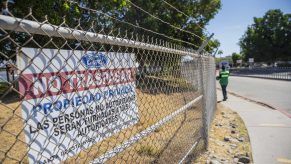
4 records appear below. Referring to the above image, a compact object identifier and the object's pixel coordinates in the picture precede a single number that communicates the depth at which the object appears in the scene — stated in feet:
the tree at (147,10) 18.07
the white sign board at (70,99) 2.69
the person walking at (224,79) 28.32
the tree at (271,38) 127.07
